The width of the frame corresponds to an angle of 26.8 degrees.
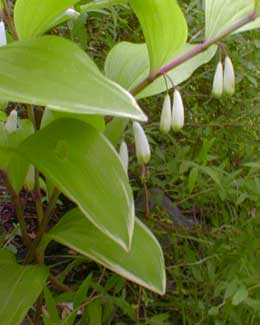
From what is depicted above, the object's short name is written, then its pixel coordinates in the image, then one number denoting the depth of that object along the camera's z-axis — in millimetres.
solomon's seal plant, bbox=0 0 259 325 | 525
